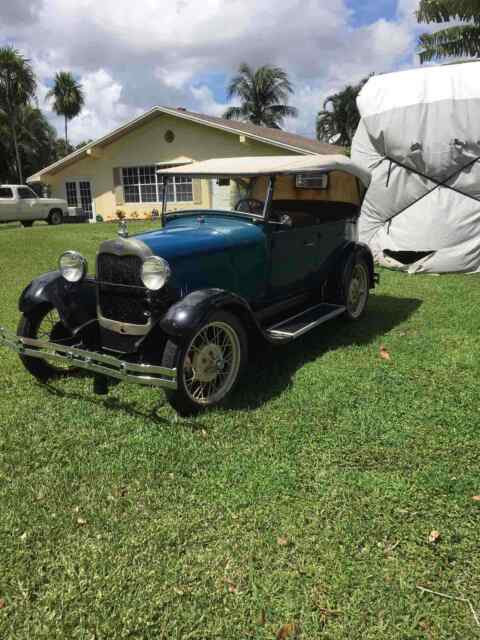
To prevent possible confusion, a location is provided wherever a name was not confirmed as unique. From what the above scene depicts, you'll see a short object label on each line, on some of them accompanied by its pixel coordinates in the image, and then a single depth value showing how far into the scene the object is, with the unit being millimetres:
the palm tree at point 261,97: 34562
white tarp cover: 8844
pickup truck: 20391
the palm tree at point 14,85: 30917
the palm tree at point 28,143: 35531
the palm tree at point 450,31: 11688
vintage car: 3713
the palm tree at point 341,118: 37188
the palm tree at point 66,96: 36250
